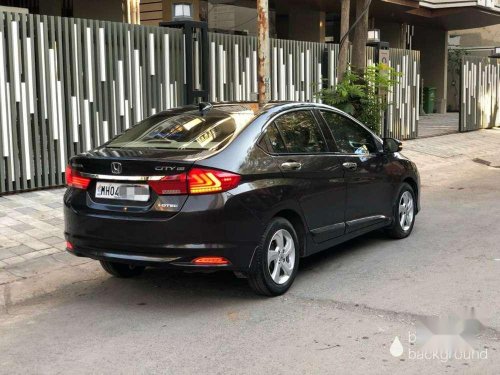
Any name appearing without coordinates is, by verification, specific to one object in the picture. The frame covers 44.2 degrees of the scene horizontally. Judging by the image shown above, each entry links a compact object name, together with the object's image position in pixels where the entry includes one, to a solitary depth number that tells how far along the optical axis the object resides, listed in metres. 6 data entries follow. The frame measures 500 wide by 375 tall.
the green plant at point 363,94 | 10.77
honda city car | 4.61
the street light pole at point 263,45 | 9.02
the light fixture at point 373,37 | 15.70
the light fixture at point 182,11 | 10.73
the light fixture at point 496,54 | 21.72
